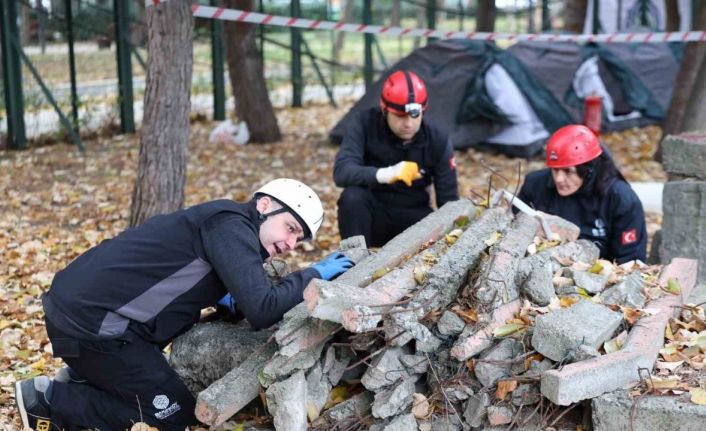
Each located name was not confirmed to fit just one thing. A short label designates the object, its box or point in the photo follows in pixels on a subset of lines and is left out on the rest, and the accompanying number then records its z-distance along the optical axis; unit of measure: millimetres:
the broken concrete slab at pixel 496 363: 3846
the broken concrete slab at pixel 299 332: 3766
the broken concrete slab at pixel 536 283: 4242
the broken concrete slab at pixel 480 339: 3842
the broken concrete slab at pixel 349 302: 3680
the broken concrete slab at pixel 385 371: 3852
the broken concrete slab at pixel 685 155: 6301
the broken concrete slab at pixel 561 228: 4980
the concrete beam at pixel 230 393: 3814
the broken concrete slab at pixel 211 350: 4262
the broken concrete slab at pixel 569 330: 3775
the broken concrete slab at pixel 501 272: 4043
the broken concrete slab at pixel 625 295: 4316
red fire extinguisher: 11484
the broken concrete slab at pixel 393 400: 3840
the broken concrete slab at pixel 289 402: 3779
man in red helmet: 6328
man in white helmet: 3988
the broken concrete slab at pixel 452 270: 4000
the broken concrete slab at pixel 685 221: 6363
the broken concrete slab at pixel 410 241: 4301
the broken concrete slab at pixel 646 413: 3543
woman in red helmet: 5652
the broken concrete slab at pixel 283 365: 3822
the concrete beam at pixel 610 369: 3582
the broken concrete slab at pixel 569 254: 4488
